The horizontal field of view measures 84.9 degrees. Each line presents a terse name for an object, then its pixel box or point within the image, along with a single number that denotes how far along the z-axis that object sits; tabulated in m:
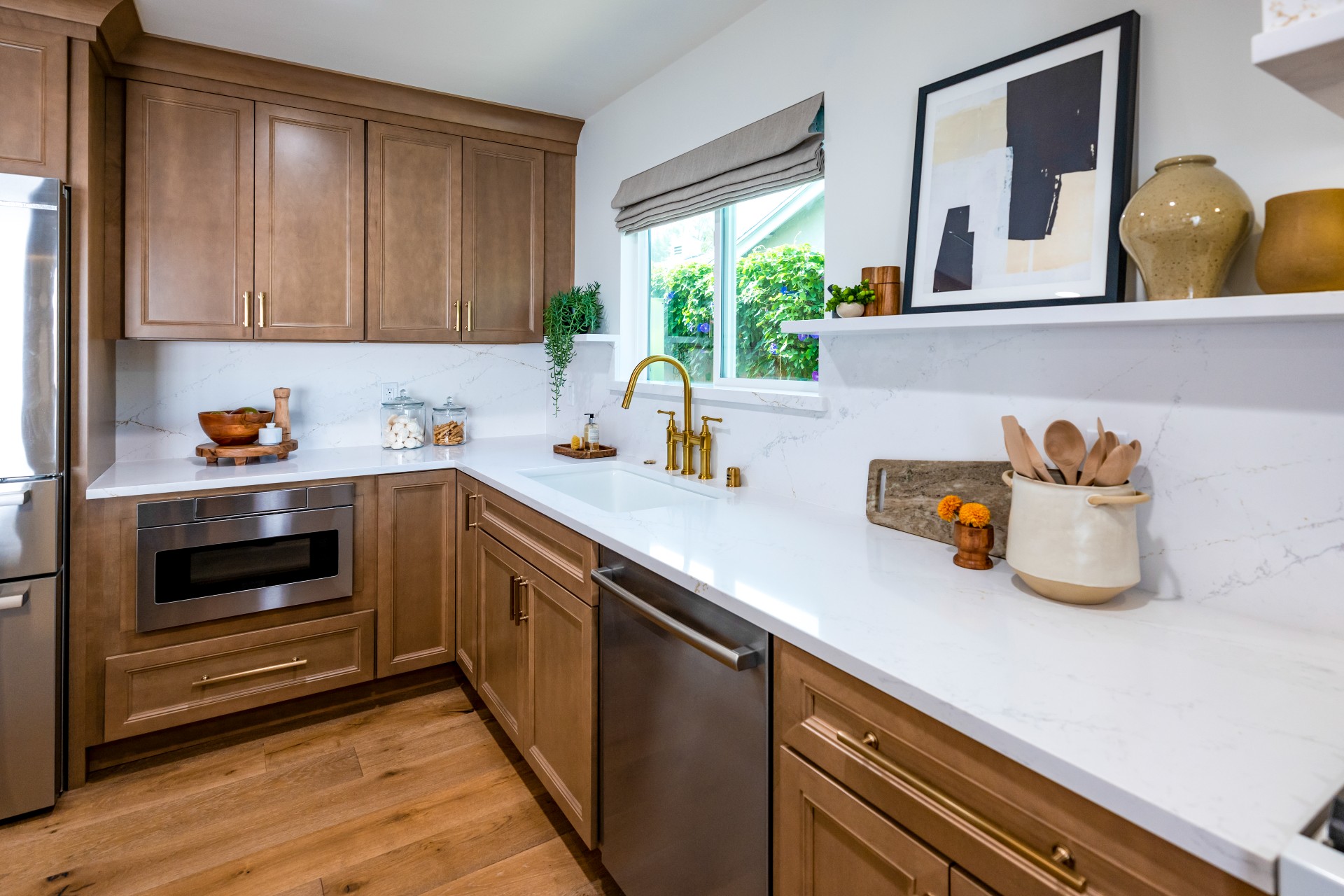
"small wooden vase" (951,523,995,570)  1.47
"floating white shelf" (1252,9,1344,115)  0.72
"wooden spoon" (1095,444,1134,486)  1.26
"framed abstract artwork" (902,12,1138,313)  1.35
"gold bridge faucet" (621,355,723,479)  2.39
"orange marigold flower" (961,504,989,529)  1.46
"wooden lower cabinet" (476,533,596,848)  1.84
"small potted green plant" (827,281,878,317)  1.78
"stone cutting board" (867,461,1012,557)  1.58
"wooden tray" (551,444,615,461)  2.96
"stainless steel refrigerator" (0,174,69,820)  2.07
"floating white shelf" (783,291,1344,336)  1.01
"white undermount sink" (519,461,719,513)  2.56
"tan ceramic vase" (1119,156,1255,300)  1.15
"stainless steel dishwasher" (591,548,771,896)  1.28
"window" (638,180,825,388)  2.27
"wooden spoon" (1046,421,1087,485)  1.35
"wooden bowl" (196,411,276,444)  2.76
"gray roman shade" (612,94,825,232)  2.06
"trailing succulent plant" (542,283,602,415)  3.25
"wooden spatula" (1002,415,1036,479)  1.36
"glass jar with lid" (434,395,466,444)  3.35
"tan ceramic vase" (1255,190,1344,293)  1.05
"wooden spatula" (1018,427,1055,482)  1.35
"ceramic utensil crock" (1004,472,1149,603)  1.22
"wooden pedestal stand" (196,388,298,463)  2.74
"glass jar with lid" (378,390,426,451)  3.20
